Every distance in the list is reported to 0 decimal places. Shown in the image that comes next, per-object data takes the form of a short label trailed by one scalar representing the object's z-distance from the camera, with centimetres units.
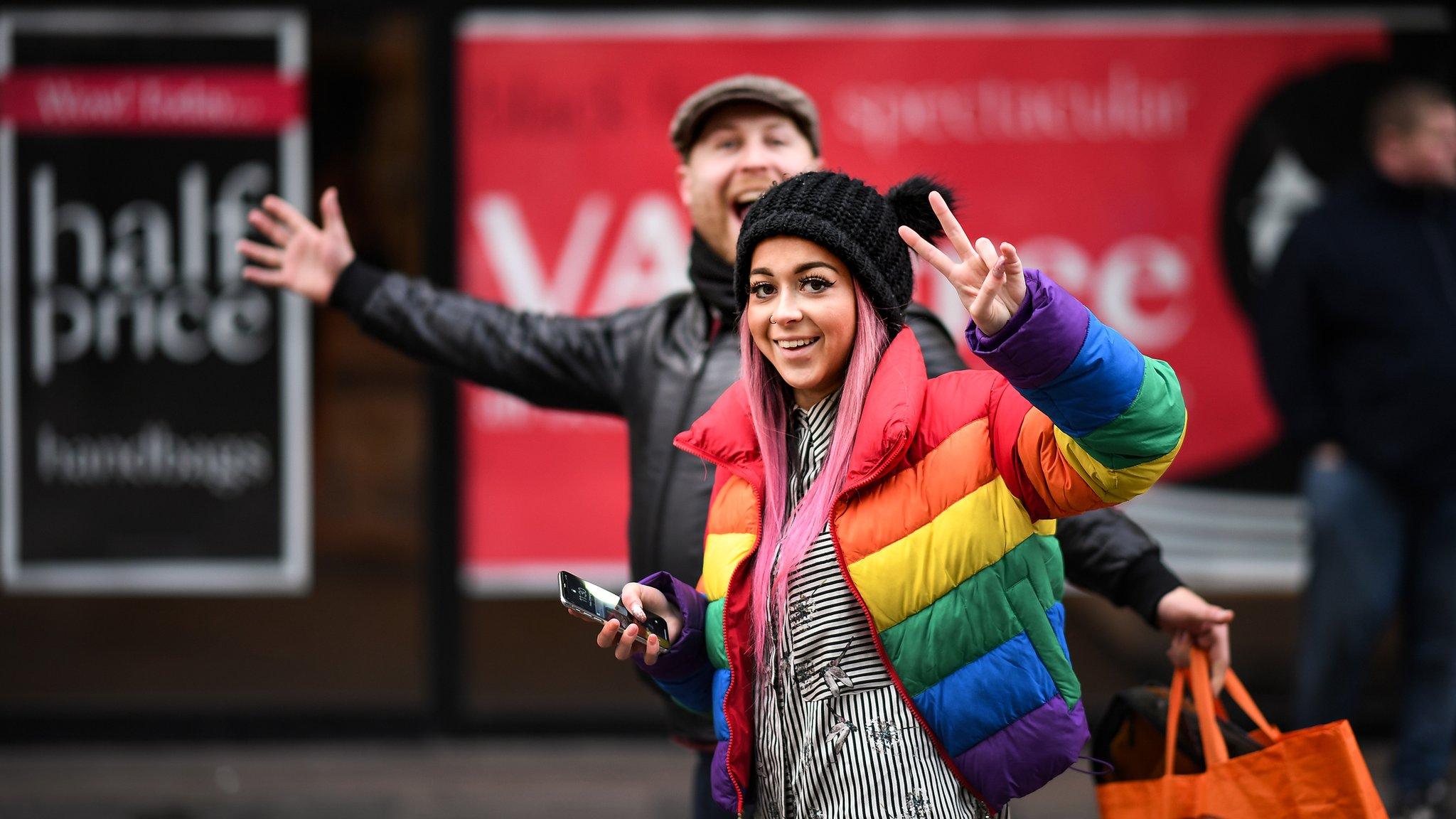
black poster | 556
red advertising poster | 558
